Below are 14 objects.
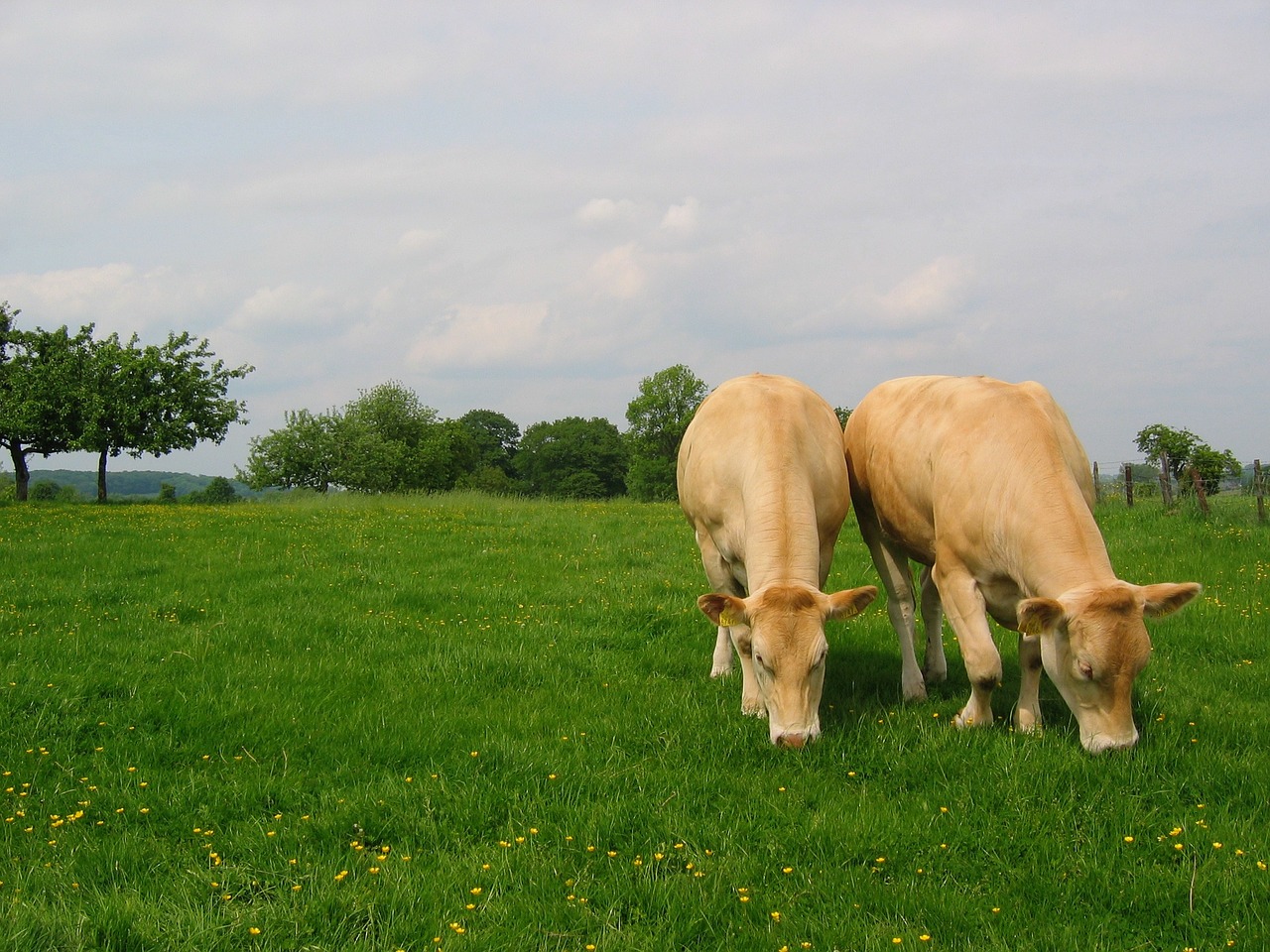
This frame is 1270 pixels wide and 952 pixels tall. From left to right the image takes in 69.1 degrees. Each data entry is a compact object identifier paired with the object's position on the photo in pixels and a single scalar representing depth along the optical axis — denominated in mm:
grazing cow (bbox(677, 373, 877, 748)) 6020
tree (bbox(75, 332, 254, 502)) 44281
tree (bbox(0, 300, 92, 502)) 42656
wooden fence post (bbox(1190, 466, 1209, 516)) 17469
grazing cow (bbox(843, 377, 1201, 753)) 5547
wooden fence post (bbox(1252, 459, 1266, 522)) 16755
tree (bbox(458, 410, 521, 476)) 115938
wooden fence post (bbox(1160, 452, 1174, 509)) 19462
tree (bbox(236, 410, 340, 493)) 71438
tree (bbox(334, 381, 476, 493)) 73000
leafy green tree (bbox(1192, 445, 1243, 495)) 59650
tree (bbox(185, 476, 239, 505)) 57131
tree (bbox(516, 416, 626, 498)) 103250
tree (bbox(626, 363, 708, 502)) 85062
